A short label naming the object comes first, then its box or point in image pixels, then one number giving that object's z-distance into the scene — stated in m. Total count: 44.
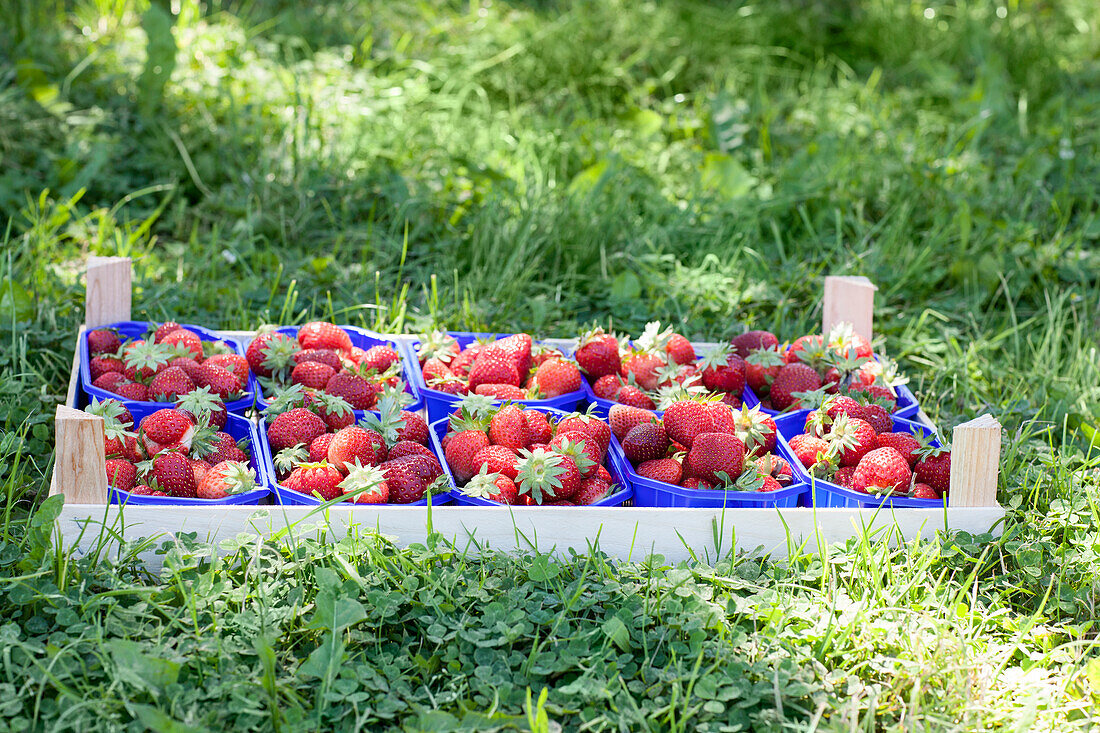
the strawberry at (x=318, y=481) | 1.99
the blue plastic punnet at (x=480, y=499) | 1.99
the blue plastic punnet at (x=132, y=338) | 2.33
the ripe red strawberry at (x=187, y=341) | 2.49
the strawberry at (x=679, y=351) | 2.59
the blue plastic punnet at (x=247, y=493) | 1.92
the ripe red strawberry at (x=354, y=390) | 2.33
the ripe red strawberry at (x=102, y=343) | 2.55
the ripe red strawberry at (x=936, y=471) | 2.15
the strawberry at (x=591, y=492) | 2.05
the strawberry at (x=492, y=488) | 1.99
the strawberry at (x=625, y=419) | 2.27
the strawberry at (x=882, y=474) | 2.09
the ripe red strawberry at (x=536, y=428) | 2.16
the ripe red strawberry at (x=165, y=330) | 2.58
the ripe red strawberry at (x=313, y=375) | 2.40
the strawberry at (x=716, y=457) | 2.08
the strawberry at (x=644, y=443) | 2.17
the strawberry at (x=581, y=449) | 2.06
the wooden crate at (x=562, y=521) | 1.88
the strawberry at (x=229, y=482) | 1.96
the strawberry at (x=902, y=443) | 2.20
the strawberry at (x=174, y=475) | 1.98
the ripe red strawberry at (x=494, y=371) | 2.45
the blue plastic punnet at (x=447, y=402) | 2.38
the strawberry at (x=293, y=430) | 2.14
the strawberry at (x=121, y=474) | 1.98
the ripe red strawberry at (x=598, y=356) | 2.54
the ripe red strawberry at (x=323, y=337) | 2.61
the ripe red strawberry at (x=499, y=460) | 2.05
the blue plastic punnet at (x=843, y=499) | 2.06
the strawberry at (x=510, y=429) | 2.12
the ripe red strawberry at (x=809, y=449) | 2.20
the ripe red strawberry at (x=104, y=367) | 2.46
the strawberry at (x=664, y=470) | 2.10
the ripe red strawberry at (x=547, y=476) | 1.99
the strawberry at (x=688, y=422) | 2.18
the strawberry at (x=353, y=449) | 2.06
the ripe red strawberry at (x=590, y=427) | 2.17
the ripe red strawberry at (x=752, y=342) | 2.64
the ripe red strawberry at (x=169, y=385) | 2.29
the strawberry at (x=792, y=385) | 2.48
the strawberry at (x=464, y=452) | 2.10
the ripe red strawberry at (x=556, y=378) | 2.43
